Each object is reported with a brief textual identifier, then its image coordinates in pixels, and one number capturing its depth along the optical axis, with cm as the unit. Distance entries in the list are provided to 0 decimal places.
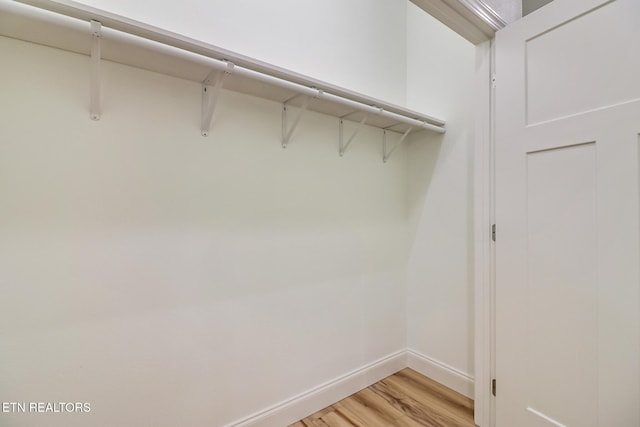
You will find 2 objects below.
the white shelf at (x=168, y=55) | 84
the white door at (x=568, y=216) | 99
